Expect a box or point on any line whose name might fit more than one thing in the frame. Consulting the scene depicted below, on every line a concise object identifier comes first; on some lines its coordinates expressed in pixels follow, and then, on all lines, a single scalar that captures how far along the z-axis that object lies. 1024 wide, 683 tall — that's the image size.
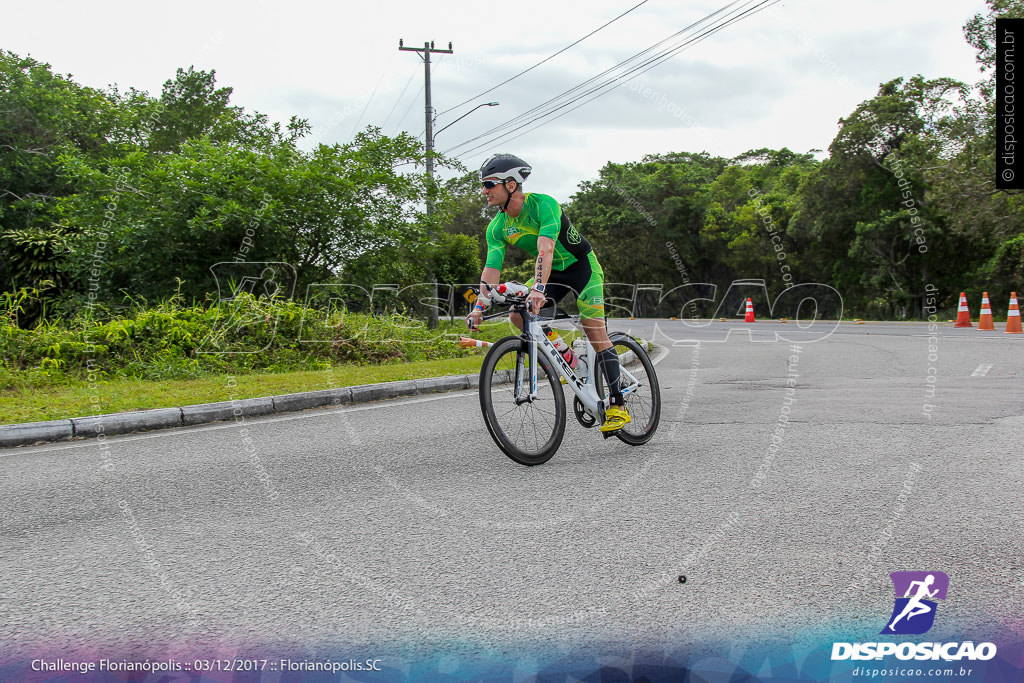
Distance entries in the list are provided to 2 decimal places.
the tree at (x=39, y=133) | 28.41
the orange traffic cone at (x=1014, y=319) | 16.84
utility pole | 25.70
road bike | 5.18
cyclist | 5.23
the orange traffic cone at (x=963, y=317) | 20.25
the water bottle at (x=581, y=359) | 5.73
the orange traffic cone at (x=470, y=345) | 14.71
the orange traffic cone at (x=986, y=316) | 18.42
